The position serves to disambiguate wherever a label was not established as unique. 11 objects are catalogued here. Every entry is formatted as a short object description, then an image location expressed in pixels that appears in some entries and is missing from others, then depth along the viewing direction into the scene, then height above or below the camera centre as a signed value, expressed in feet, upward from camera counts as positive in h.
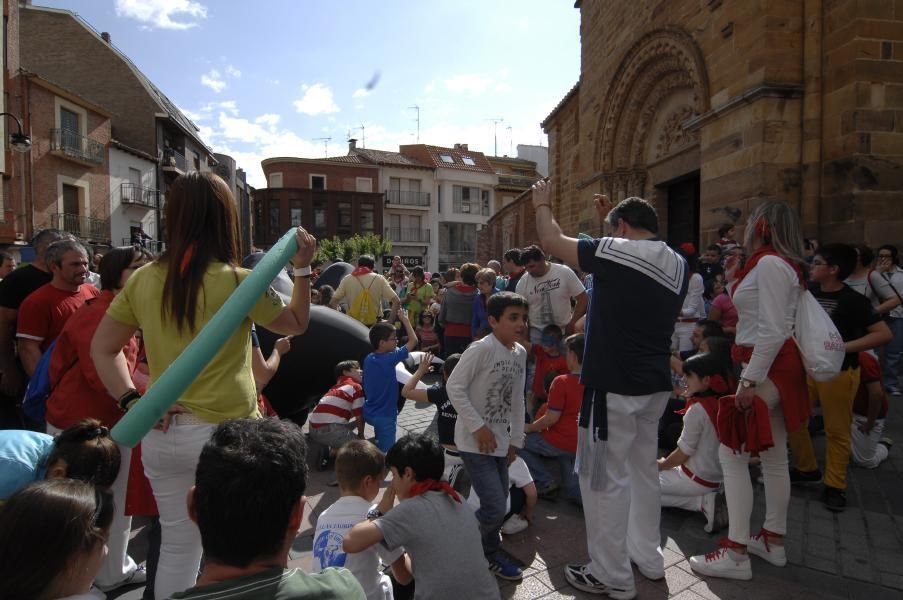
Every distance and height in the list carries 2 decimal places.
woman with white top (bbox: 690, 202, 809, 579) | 9.62 -1.75
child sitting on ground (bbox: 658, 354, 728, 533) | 11.30 -3.54
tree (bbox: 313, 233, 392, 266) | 135.13 +6.89
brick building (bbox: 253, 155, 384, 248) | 154.30 +21.49
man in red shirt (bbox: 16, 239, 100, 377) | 10.86 -0.62
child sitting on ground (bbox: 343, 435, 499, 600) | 7.22 -3.51
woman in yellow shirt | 6.46 -0.69
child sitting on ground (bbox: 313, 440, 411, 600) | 7.64 -3.65
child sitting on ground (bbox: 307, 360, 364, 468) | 14.82 -3.74
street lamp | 45.16 +10.75
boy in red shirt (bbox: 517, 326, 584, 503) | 13.33 -3.66
